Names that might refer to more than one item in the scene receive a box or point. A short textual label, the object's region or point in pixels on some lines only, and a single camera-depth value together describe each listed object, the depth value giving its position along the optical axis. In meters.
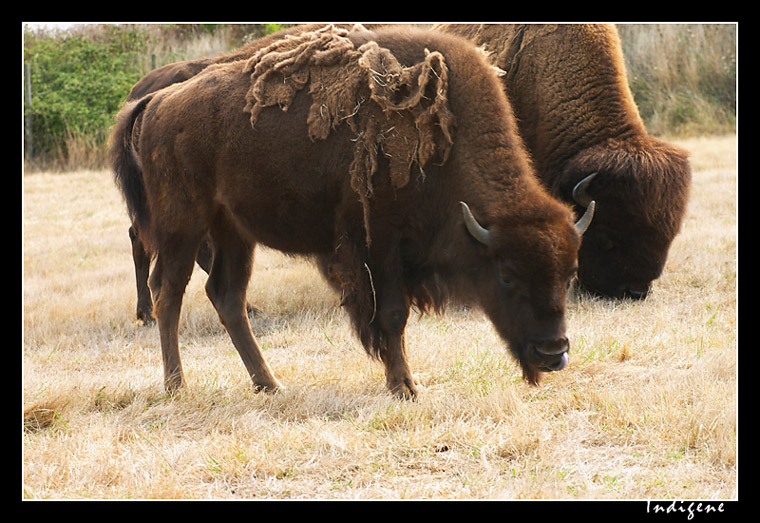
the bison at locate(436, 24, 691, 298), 12.67
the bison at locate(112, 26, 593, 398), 8.34
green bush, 34.03
